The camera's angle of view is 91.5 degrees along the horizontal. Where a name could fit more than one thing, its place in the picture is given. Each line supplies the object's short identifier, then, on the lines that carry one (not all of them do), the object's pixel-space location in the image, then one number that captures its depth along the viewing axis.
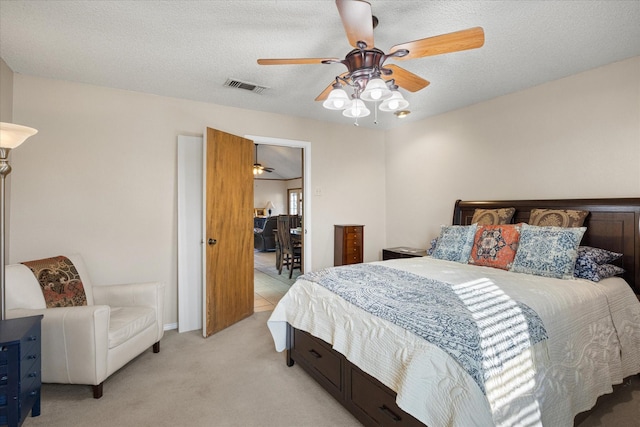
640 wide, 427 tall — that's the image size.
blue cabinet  1.60
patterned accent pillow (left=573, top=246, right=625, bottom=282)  2.27
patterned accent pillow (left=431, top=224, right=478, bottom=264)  3.05
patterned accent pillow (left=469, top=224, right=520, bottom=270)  2.69
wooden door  3.24
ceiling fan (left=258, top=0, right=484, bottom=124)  1.57
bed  1.30
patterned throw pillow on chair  2.38
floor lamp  1.91
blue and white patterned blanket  1.33
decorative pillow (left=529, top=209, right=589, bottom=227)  2.65
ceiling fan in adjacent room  8.64
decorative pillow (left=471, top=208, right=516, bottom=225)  3.21
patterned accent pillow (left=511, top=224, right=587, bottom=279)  2.32
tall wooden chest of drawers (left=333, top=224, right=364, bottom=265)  4.41
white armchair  2.10
